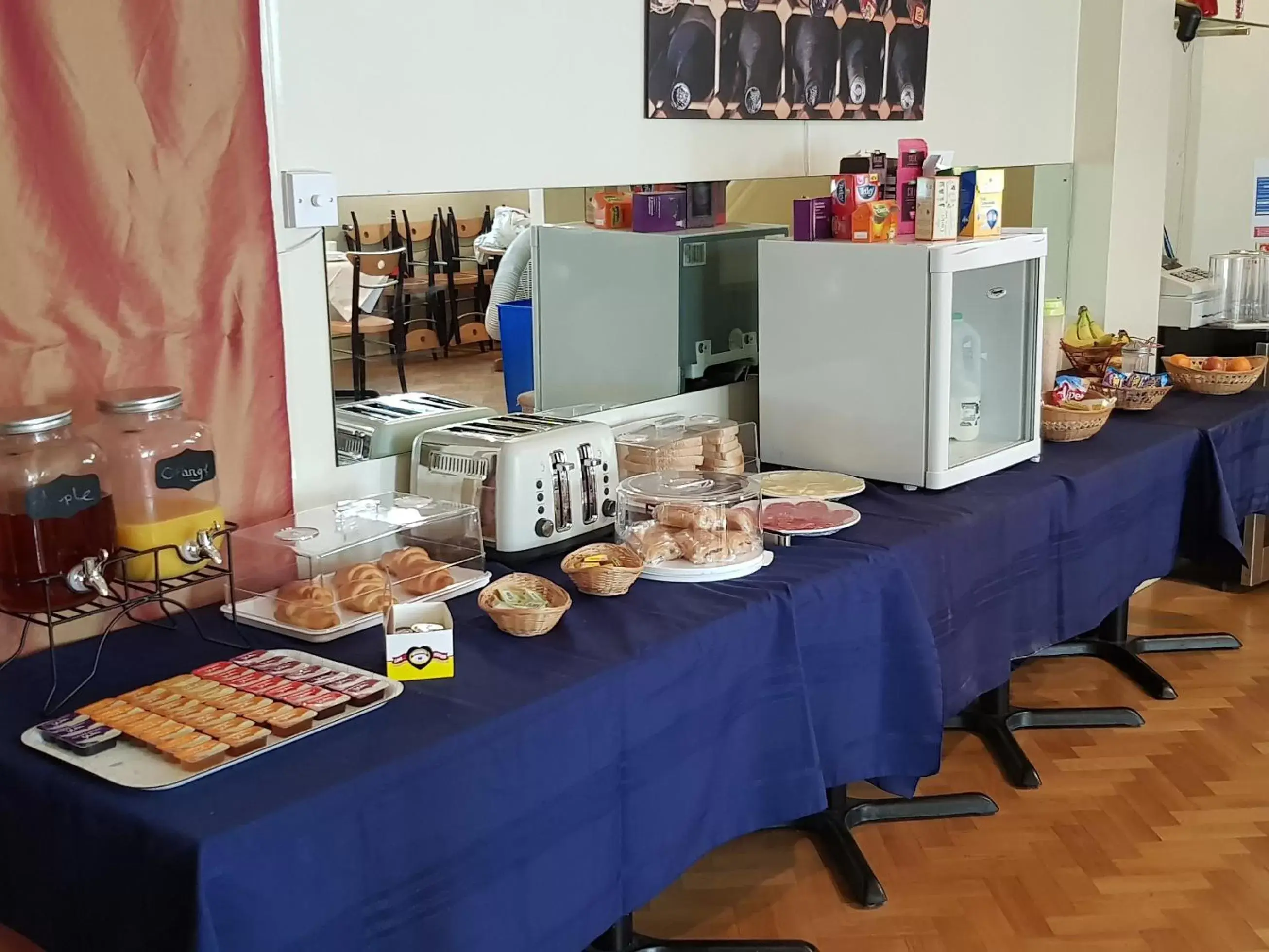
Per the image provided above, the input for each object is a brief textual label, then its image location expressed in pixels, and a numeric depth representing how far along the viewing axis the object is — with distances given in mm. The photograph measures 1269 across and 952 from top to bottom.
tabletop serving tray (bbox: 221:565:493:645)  1753
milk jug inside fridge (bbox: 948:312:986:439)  2713
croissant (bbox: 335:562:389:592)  1835
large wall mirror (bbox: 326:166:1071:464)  2184
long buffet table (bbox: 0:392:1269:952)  1305
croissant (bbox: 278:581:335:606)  1780
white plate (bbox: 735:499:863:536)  2146
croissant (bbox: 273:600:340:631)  1755
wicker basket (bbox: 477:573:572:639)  1751
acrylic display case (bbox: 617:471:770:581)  2027
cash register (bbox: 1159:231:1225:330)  4070
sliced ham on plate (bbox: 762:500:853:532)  2264
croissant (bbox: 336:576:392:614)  1817
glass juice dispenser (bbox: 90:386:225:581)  1704
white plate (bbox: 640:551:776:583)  2002
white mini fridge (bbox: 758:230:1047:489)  2443
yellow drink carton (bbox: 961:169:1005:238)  2535
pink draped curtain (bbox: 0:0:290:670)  1695
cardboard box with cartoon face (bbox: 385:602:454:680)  1616
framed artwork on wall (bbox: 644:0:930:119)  2568
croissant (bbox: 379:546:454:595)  1896
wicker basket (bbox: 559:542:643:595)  1916
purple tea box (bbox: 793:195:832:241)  2607
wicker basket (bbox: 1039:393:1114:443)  2928
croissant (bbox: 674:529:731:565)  2033
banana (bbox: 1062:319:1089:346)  3523
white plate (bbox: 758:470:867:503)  2461
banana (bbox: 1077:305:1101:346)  3529
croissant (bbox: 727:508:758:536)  2113
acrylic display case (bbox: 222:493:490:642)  1791
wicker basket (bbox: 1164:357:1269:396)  3393
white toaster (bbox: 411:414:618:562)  2082
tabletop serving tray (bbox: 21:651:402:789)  1346
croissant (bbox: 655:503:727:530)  2074
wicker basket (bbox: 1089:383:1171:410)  3213
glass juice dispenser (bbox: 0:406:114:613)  1567
